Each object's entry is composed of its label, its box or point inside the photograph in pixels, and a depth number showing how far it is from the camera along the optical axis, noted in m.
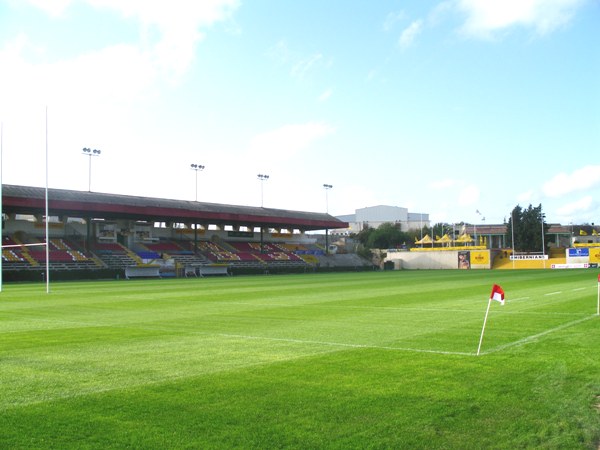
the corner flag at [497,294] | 10.48
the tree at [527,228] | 106.62
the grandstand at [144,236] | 56.69
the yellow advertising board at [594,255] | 80.71
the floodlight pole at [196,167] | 80.94
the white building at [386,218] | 186.12
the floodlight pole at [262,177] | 90.06
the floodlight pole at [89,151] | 69.06
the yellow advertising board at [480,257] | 88.38
